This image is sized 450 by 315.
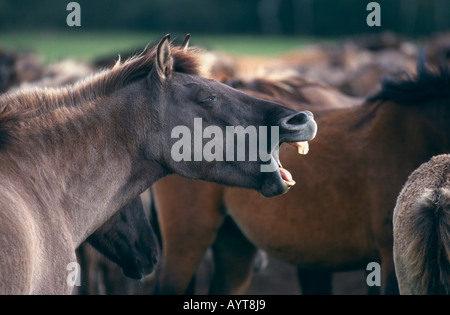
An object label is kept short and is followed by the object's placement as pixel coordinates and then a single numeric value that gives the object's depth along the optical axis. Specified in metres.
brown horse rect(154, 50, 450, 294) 8.60
